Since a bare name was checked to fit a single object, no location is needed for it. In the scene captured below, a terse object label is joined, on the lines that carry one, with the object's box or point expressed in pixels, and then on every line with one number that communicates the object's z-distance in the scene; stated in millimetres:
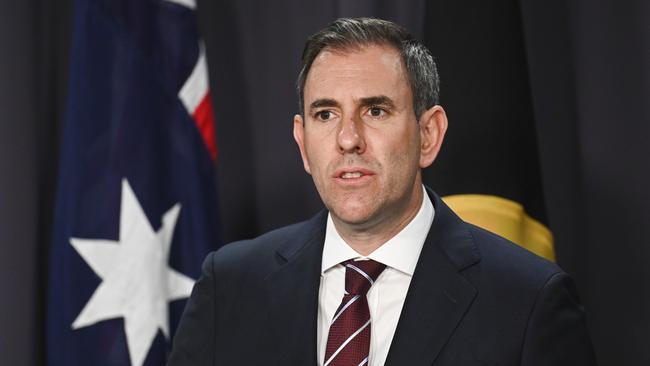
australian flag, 4949
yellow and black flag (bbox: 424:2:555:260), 4523
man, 3051
